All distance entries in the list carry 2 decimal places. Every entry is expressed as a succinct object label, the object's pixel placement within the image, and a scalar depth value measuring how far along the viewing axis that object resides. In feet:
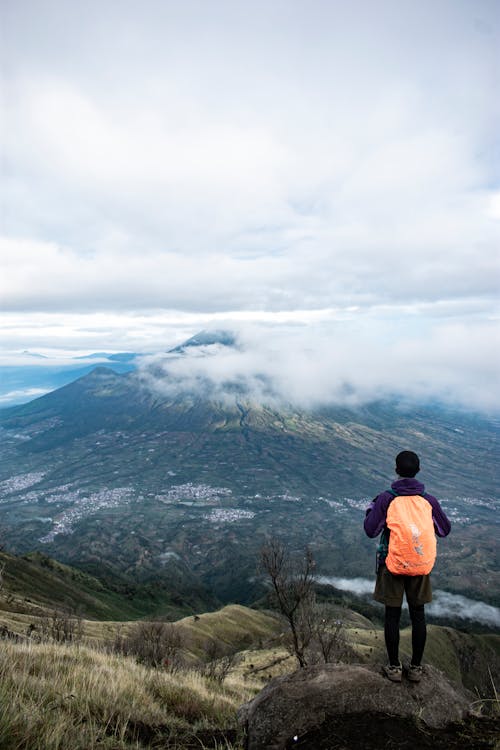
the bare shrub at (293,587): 82.02
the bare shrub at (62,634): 60.02
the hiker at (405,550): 19.33
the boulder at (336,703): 16.44
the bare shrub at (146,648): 38.37
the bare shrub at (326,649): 104.07
